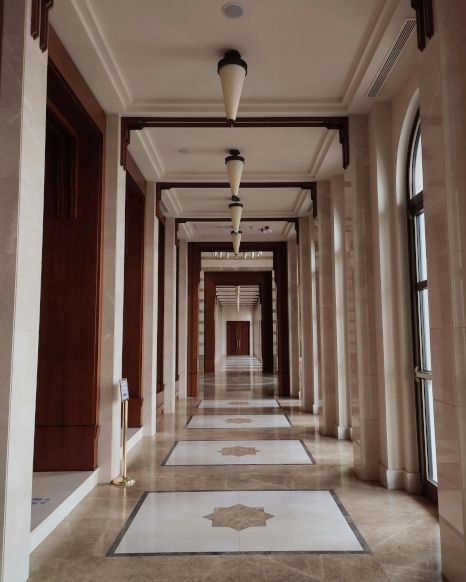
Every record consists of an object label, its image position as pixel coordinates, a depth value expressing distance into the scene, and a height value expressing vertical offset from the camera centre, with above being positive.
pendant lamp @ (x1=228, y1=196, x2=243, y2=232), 7.68 +2.04
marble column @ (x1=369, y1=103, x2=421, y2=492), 4.63 +0.19
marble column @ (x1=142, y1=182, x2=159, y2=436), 7.21 +0.44
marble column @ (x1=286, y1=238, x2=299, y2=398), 11.41 +0.37
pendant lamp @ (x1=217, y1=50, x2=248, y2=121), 3.97 +2.06
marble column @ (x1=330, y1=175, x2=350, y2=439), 7.16 +0.61
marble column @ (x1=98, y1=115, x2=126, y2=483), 4.98 +0.37
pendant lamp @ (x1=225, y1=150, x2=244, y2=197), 5.92 +2.07
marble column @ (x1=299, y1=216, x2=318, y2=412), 9.25 +0.63
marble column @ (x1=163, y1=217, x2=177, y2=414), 9.38 +0.49
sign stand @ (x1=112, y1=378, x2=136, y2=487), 4.78 -1.04
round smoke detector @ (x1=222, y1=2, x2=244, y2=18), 3.63 +2.43
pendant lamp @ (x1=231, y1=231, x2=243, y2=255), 9.10 +1.96
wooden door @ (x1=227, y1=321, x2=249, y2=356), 40.22 +0.44
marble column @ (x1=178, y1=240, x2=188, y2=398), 11.25 +0.24
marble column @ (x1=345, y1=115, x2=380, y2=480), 4.95 +0.35
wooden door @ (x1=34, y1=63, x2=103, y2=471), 4.84 +0.45
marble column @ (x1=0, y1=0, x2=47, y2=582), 2.64 +0.37
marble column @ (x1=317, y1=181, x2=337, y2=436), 7.35 +0.57
